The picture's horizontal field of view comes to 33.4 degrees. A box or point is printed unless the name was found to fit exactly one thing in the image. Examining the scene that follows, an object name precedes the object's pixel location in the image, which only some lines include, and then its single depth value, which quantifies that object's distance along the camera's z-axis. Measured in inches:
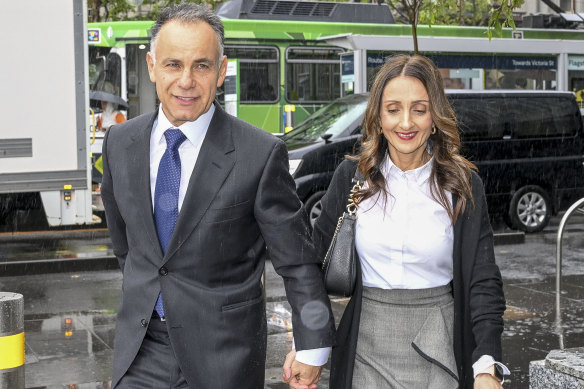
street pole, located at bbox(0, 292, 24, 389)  176.1
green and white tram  705.6
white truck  424.8
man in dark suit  117.5
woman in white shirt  126.7
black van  514.6
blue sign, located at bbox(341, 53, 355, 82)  653.9
